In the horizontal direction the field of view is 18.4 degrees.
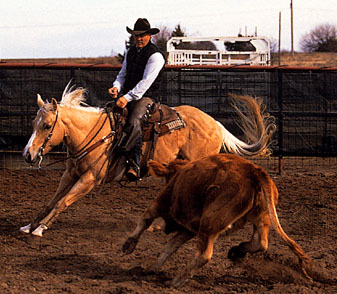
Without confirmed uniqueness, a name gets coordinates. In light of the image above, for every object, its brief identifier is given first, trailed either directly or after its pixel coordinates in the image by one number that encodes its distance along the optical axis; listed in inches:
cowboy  456.6
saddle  473.2
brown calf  294.5
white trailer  1415.7
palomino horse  416.8
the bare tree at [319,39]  4483.7
